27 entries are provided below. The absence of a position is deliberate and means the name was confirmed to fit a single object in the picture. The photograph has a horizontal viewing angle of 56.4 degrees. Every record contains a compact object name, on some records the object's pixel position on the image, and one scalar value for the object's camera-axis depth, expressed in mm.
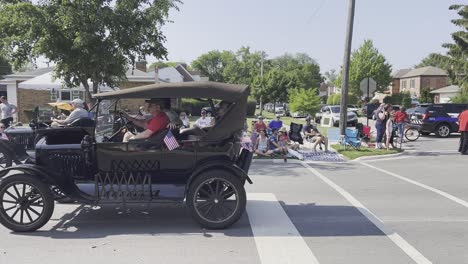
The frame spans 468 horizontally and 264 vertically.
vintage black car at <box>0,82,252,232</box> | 6094
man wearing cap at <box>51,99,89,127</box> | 7316
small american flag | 6344
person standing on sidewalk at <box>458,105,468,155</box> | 15406
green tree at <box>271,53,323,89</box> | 97225
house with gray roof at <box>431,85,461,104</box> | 65000
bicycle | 20734
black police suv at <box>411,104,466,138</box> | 22750
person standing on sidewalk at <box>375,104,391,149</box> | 16422
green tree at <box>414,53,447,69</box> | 45875
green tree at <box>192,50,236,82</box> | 110500
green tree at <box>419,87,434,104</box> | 60547
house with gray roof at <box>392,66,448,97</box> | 82312
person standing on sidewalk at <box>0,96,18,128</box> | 14898
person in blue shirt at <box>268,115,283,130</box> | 16561
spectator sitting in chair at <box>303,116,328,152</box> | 15994
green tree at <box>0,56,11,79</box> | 72462
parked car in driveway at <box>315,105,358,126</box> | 29812
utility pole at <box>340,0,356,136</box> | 17969
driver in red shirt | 6613
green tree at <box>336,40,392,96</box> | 60812
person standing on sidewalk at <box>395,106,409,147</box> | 17641
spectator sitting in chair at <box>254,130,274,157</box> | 14750
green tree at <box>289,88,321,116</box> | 31047
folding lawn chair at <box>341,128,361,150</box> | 16578
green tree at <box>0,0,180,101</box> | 14719
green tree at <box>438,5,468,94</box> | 43906
